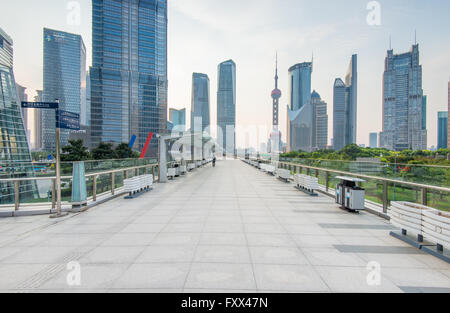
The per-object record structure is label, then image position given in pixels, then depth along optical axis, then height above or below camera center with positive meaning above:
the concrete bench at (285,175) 14.45 -1.33
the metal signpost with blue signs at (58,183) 6.37 -0.88
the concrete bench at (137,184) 9.16 -1.33
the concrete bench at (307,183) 9.95 -1.33
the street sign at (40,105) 6.24 +1.26
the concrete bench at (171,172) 15.31 -1.27
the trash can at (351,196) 6.75 -1.24
